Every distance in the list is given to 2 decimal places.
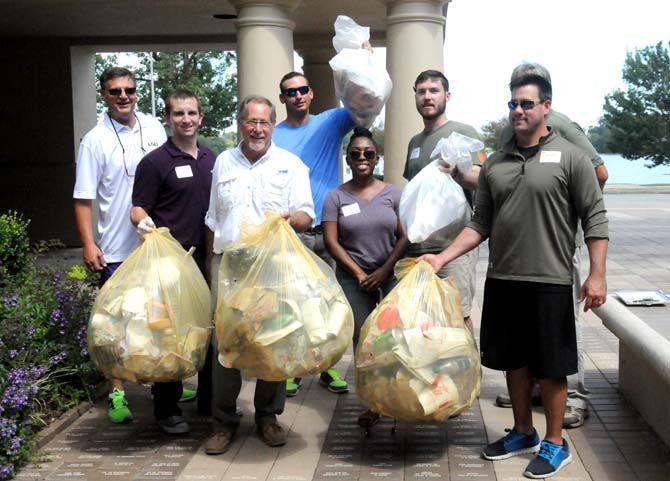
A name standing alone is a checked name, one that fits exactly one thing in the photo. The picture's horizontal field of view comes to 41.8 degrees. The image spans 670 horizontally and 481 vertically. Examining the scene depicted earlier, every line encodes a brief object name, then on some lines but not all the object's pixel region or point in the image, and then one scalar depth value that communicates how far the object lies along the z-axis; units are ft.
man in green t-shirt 15.61
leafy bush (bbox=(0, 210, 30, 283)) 22.95
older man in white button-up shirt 14.70
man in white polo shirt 16.24
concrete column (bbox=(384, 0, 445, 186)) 25.23
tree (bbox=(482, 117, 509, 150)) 146.82
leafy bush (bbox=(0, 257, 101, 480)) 14.10
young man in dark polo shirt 15.64
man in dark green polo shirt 13.12
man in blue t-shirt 17.31
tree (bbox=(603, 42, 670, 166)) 202.28
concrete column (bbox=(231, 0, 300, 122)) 26.05
